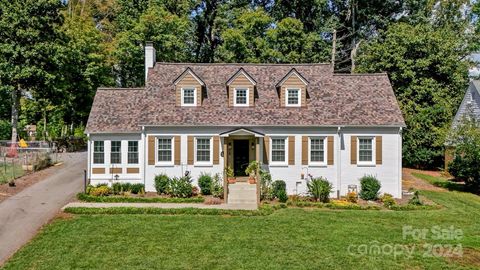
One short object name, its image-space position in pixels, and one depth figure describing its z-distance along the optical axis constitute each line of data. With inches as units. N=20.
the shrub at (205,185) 883.4
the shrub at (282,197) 836.6
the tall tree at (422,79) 1378.0
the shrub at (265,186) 861.2
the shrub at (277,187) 861.2
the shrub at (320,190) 851.5
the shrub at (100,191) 844.6
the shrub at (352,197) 861.8
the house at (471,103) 1285.7
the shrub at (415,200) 821.9
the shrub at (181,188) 853.8
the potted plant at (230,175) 868.2
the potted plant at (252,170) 868.8
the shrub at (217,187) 860.6
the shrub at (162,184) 879.7
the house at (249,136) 908.6
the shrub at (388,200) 818.2
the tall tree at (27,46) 1375.5
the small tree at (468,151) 1014.4
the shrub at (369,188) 878.4
